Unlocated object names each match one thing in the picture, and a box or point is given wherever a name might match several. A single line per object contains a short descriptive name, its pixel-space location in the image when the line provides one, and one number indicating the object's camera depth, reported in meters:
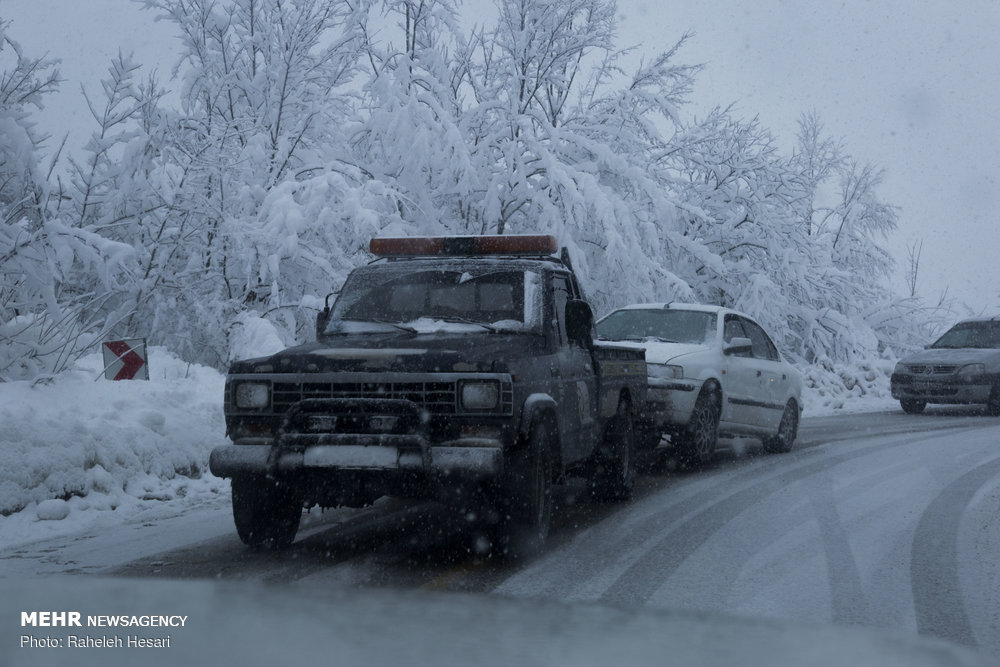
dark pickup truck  5.76
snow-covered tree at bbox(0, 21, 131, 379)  9.89
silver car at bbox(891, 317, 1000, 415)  18.52
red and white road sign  10.87
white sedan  10.20
